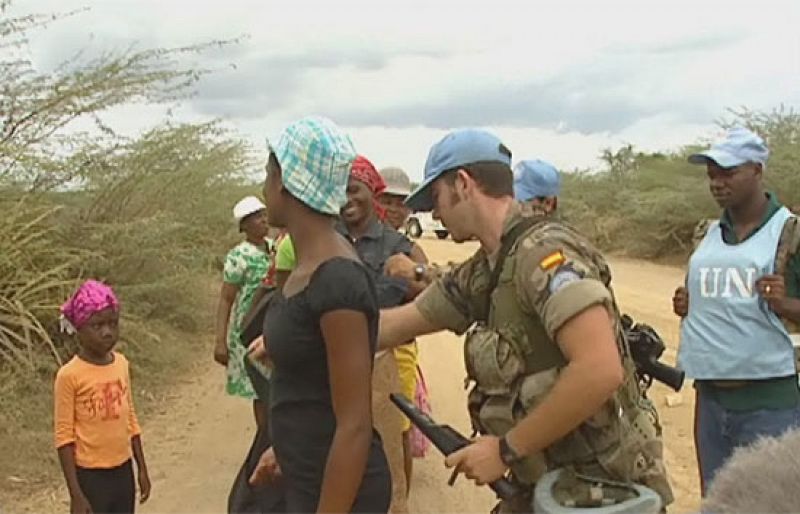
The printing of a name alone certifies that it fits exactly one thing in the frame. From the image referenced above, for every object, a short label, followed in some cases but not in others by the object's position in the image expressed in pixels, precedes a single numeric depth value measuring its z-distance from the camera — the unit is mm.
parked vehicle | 41312
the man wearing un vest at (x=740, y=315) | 4297
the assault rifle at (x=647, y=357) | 3480
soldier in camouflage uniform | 2795
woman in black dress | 2916
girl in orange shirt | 4793
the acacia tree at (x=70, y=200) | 9133
